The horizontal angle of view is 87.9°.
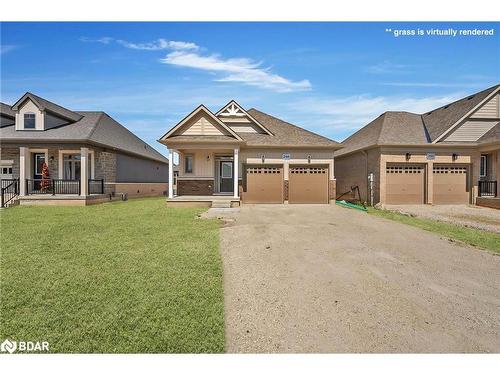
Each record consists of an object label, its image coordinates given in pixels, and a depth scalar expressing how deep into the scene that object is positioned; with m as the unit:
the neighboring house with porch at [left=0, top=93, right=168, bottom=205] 15.78
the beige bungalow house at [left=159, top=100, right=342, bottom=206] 15.73
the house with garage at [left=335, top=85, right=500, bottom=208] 15.90
